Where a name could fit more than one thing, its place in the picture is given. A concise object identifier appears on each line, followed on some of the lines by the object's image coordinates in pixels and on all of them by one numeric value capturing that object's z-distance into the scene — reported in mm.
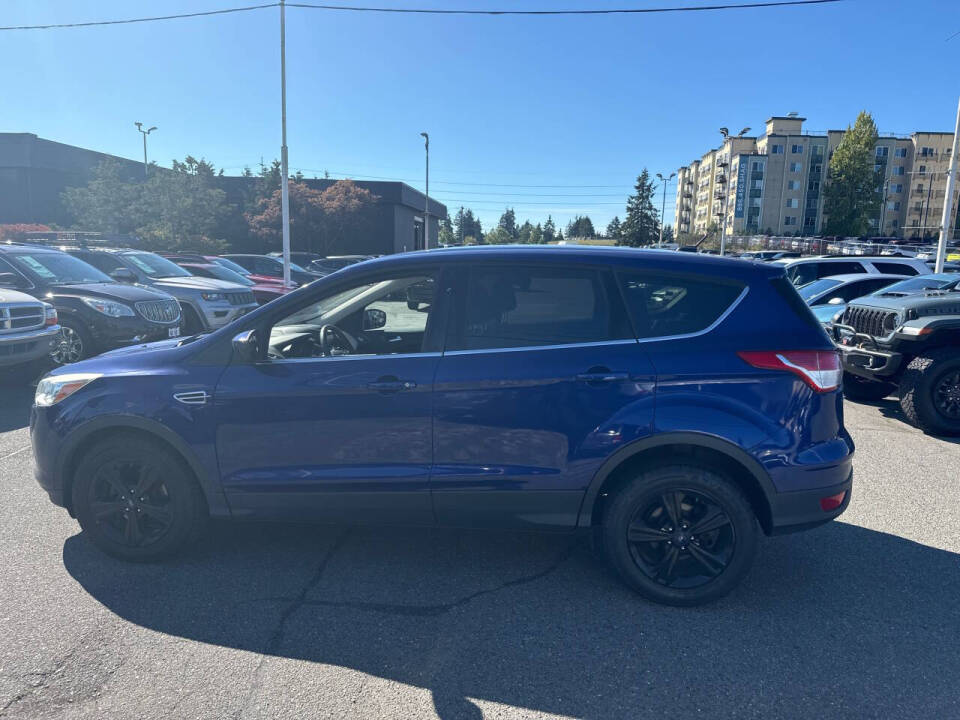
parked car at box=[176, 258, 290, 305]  15445
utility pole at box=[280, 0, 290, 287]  18281
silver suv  12031
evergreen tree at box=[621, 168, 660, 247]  92688
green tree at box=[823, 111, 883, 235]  69812
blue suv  3223
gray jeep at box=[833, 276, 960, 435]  6664
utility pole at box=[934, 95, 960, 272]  16547
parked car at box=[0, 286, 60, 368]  7755
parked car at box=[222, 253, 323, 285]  20781
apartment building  88125
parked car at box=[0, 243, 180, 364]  9047
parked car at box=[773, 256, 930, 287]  13180
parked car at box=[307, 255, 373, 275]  23688
